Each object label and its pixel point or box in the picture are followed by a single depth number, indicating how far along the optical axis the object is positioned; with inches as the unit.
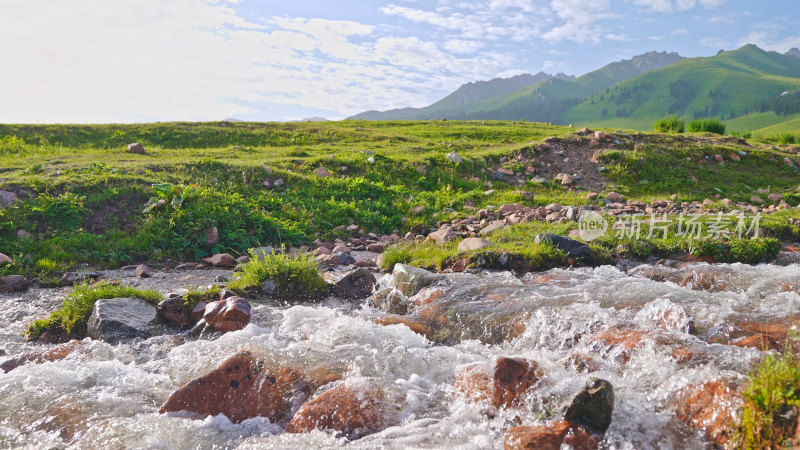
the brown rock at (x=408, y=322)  269.6
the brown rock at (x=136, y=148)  791.9
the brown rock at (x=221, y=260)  410.0
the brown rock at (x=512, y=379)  180.7
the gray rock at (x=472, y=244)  398.4
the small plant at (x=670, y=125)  1159.6
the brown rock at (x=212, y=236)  438.9
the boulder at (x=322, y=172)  647.1
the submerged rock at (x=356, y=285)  334.6
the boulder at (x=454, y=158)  734.5
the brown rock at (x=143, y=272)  378.5
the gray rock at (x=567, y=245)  382.3
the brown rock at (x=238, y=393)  188.5
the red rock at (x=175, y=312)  284.0
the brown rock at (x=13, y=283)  346.3
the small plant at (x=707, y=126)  1160.8
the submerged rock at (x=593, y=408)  156.5
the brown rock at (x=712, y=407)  150.1
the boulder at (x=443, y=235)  446.7
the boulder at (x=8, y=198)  441.5
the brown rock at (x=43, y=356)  229.0
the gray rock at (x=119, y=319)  261.1
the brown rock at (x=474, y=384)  187.2
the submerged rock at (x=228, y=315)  269.9
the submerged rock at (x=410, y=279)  328.8
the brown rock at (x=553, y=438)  152.3
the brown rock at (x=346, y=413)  176.5
